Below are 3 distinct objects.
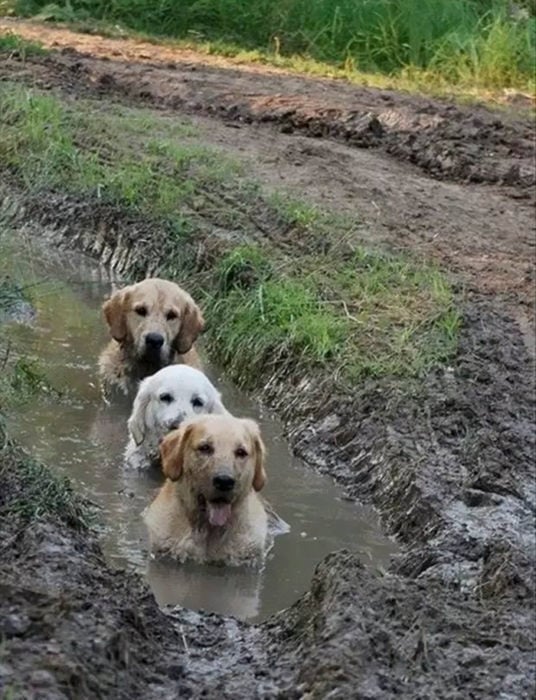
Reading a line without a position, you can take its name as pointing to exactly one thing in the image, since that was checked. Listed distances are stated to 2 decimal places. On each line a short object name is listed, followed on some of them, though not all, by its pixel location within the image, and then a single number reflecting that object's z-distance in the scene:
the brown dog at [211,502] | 8.30
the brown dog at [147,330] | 10.78
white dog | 9.54
